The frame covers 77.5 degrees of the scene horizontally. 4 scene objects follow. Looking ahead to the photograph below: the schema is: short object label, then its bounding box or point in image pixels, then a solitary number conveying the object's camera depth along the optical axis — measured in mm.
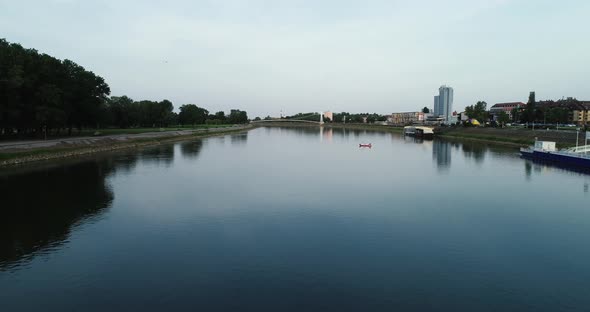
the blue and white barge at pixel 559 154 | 42381
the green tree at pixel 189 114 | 127688
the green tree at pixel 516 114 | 125050
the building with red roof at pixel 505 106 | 177575
